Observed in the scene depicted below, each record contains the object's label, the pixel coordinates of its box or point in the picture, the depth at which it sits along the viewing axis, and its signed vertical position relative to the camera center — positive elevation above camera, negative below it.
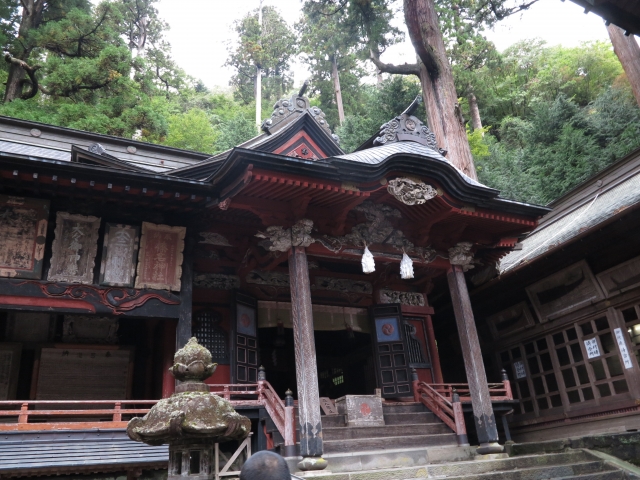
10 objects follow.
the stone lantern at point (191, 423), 4.12 +0.25
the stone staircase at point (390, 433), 8.09 +0.10
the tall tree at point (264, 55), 34.81 +25.48
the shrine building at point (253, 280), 7.59 +3.01
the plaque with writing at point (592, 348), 10.46 +1.43
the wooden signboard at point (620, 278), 9.62 +2.58
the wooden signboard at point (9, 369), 9.73 +1.85
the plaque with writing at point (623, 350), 9.78 +1.24
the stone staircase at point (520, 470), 6.70 -0.52
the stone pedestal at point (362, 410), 8.85 +0.52
